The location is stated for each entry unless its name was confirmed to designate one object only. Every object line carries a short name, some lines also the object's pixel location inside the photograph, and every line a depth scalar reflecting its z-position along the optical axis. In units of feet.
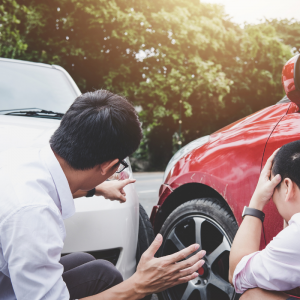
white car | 6.44
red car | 6.08
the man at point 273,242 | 4.28
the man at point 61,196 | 3.57
